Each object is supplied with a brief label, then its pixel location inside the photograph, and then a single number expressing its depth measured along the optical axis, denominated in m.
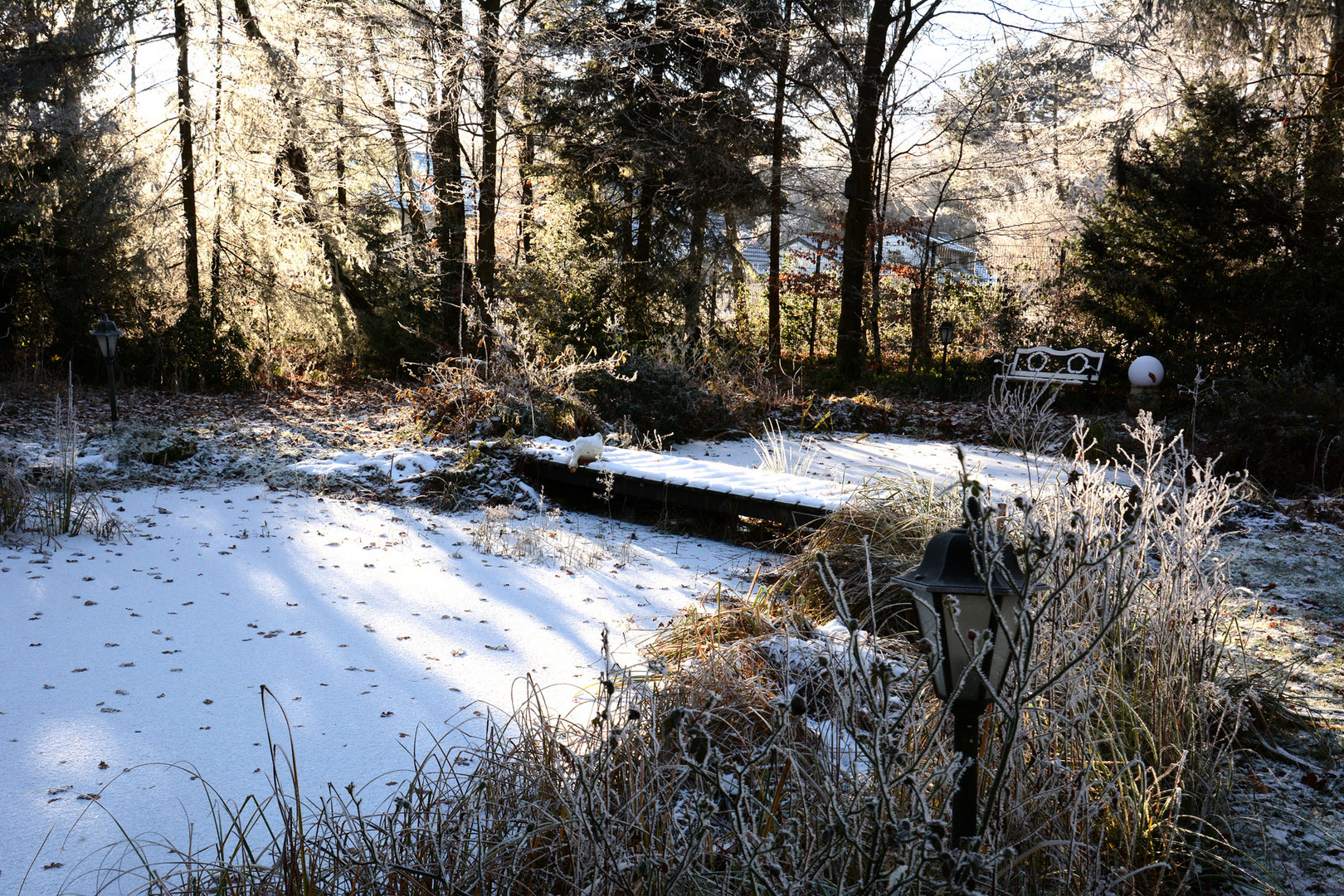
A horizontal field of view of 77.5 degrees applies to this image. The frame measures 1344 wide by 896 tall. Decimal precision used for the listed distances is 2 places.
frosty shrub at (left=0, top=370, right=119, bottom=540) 4.64
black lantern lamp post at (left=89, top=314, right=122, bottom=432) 7.16
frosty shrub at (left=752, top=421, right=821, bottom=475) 5.82
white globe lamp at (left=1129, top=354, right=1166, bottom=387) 8.49
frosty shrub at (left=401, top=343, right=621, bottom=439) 6.92
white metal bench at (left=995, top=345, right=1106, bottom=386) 9.50
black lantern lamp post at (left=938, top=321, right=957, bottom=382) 10.52
